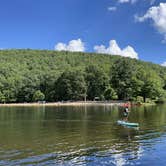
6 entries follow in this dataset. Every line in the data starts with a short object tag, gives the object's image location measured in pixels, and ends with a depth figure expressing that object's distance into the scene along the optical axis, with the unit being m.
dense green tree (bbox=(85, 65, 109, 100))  121.86
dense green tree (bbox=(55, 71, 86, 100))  121.94
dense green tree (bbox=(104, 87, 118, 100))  114.77
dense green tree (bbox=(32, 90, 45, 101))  124.87
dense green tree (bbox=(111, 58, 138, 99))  114.01
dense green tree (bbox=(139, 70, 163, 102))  110.29
